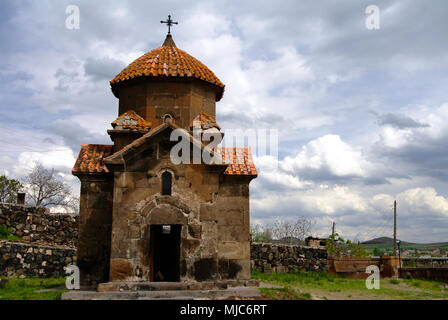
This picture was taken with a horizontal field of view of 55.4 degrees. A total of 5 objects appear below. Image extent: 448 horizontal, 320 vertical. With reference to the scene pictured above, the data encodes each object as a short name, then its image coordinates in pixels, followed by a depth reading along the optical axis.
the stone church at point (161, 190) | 8.98
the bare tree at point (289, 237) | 25.11
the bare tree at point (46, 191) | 24.94
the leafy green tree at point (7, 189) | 23.25
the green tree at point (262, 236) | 24.94
